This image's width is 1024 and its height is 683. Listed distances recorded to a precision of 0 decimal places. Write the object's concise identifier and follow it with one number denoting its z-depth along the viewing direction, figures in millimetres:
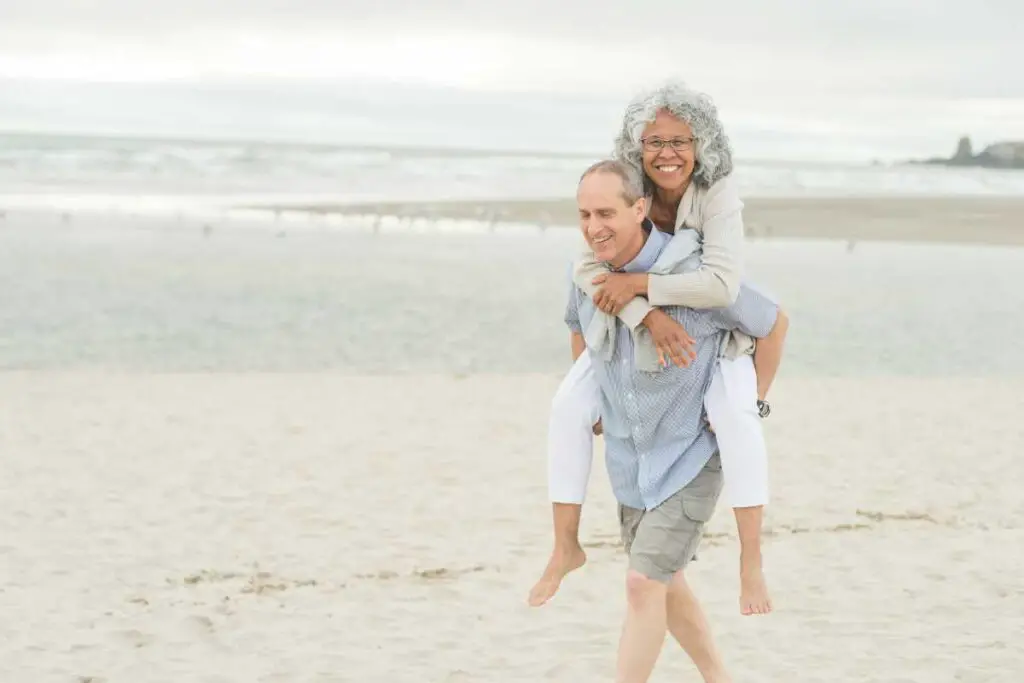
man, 3529
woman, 3471
